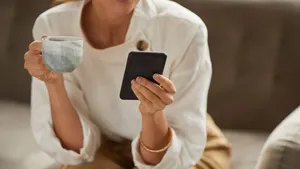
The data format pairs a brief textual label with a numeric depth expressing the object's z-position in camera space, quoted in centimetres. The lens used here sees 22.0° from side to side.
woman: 168
